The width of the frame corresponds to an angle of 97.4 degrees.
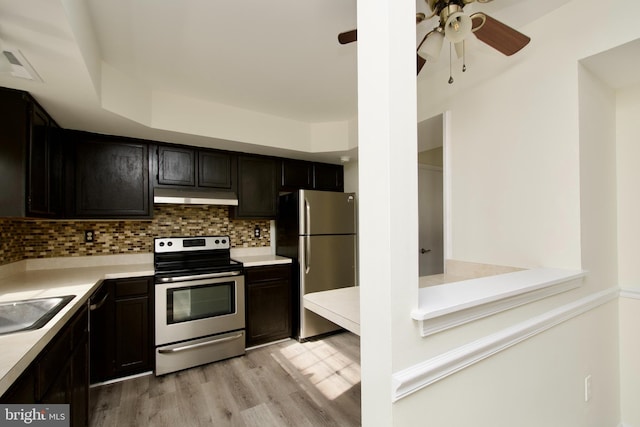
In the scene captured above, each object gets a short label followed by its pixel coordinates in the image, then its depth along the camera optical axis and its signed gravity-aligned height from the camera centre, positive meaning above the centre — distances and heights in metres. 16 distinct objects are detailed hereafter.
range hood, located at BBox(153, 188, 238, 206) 2.66 +0.20
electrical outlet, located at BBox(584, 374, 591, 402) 1.41 -0.89
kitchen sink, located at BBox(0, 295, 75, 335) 1.37 -0.47
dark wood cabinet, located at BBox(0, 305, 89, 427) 0.92 -0.63
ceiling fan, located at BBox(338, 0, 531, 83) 1.15 +0.80
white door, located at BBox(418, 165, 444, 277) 3.42 -0.07
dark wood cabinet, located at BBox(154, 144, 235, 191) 2.75 +0.51
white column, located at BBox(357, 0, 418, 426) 0.70 +0.07
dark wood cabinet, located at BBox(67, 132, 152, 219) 2.40 +0.36
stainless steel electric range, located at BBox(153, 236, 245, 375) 2.43 -0.81
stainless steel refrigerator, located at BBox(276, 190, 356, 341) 3.07 -0.33
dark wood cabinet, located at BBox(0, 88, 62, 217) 1.67 +0.40
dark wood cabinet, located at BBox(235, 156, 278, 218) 3.15 +0.33
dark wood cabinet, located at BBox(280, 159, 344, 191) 3.44 +0.51
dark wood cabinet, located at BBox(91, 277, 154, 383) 2.22 -0.92
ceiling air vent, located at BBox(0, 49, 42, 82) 1.35 +0.78
